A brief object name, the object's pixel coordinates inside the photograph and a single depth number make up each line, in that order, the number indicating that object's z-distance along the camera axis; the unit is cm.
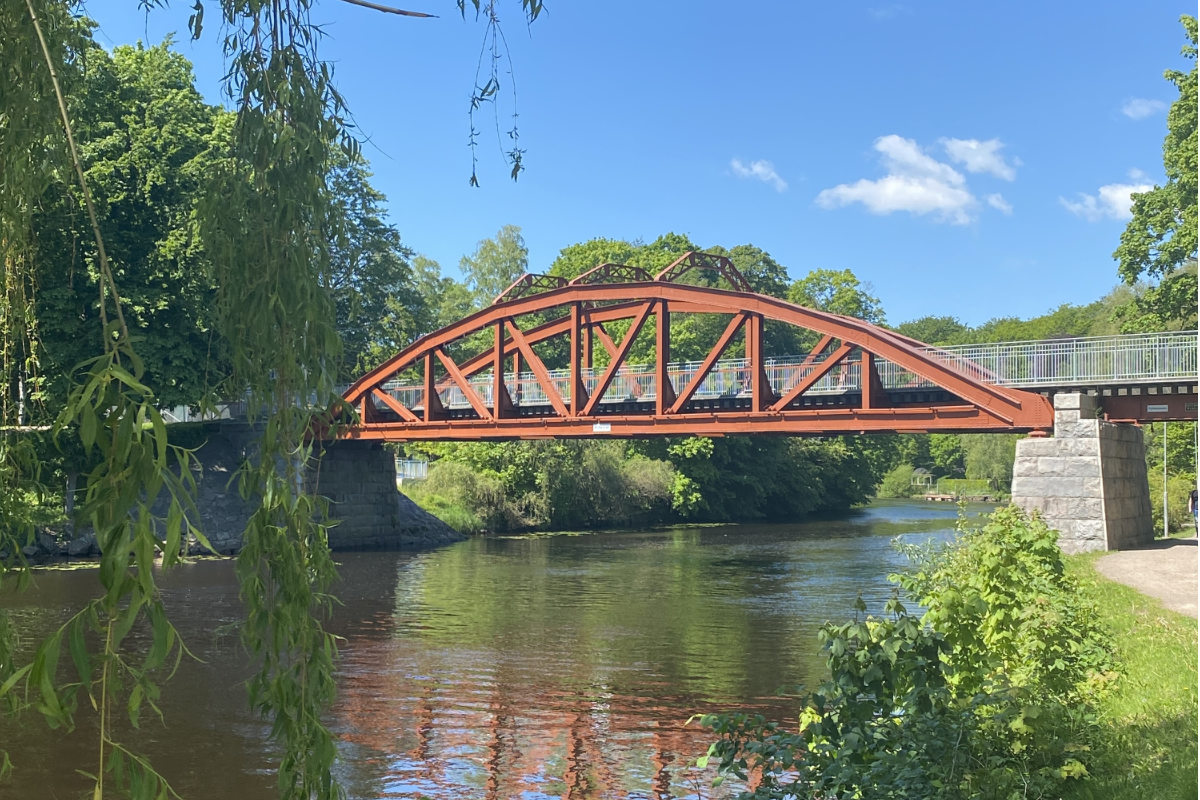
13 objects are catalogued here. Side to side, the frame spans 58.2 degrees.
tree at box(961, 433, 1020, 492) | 7225
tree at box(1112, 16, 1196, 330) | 2792
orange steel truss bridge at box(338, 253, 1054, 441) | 2691
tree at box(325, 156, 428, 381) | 4662
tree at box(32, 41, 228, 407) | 2697
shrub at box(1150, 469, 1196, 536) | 3503
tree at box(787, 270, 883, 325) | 6850
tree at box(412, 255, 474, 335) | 7062
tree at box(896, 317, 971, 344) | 10612
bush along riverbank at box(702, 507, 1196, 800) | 609
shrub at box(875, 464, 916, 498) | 8800
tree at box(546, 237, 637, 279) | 6316
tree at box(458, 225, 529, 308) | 7262
